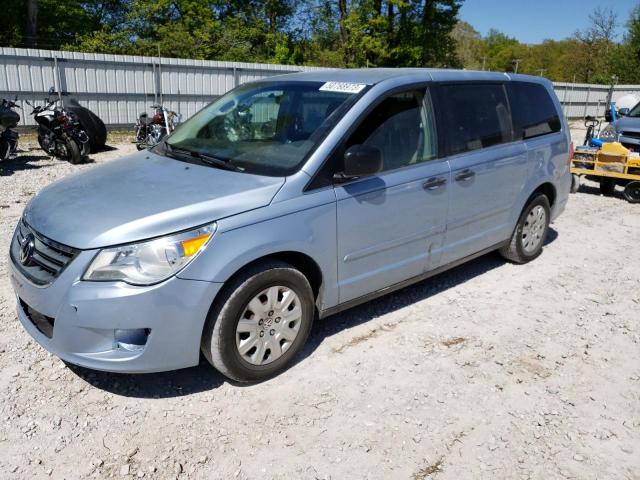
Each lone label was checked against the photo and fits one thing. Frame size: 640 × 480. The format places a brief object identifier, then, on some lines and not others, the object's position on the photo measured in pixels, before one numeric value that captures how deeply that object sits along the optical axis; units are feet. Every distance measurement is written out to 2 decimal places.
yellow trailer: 28.60
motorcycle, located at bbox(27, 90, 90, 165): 34.45
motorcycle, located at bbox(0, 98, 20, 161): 31.24
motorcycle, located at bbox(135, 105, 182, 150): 42.51
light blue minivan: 9.44
